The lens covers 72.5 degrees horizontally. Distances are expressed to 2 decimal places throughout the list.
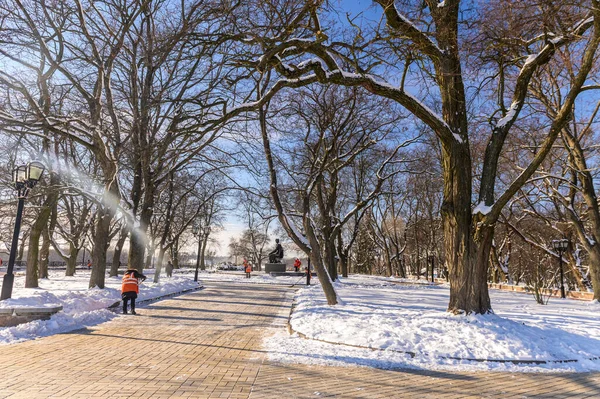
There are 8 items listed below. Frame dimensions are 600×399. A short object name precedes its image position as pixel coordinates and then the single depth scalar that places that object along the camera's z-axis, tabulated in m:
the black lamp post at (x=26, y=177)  10.92
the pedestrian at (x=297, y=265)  40.69
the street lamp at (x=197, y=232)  29.18
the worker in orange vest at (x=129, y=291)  11.93
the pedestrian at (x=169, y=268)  34.95
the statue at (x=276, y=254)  42.25
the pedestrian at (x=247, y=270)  36.12
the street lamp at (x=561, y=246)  21.20
